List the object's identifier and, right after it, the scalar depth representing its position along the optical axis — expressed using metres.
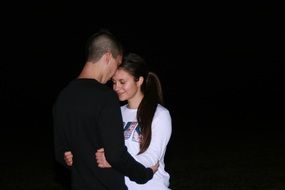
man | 2.67
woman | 3.13
